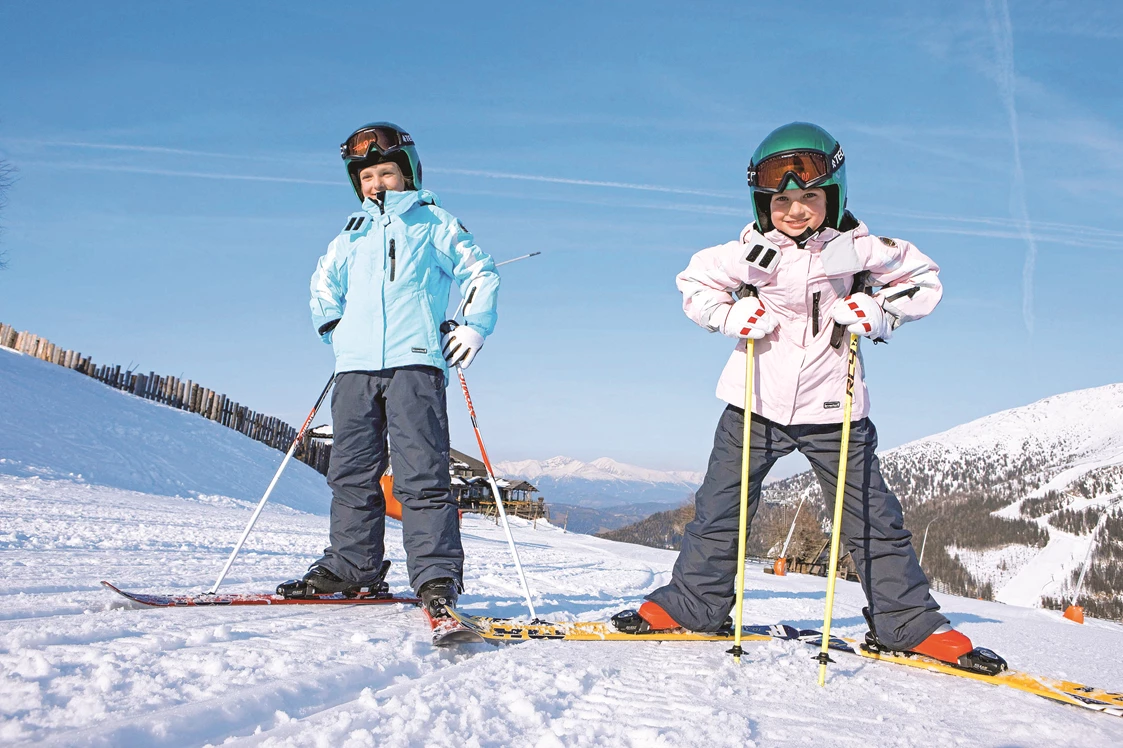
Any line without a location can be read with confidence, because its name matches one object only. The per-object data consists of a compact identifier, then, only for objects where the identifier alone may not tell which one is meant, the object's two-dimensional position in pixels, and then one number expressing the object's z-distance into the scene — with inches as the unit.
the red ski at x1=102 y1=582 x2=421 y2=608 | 121.2
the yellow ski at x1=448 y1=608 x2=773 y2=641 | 116.5
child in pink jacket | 128.0
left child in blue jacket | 139.8
